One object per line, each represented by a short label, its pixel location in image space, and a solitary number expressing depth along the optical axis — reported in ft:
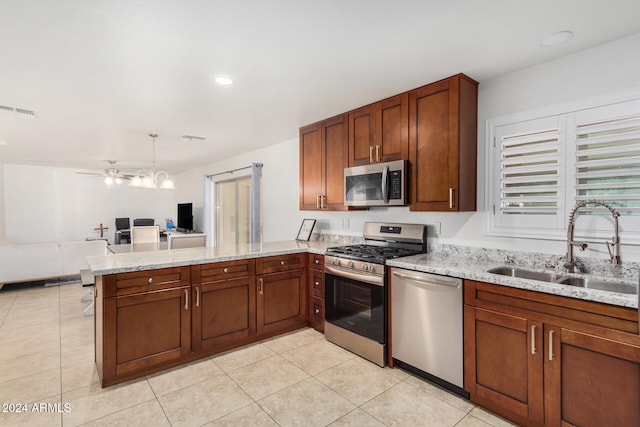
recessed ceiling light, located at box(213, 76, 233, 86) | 8.27
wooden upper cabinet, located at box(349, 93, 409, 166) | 9.25
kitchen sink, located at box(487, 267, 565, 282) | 7.12
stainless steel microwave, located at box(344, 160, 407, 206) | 9.14
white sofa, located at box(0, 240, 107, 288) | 16.08
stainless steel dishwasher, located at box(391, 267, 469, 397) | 7.12
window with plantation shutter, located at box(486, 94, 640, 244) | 6.52
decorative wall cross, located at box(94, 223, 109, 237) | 26.86
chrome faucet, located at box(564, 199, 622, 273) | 6.41
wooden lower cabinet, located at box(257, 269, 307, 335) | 10.21
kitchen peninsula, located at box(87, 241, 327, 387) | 7.66
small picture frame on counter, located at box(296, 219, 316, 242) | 13.65
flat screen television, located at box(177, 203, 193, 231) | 24.61
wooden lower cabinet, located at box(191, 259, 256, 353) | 8.88
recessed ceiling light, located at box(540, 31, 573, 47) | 6.30
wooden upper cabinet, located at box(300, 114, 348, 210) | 11.31
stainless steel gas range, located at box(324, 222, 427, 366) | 8.56
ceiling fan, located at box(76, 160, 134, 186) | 19.23
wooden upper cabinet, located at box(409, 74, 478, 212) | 8.06
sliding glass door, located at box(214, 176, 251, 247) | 19.47
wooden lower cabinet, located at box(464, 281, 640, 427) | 5.04
